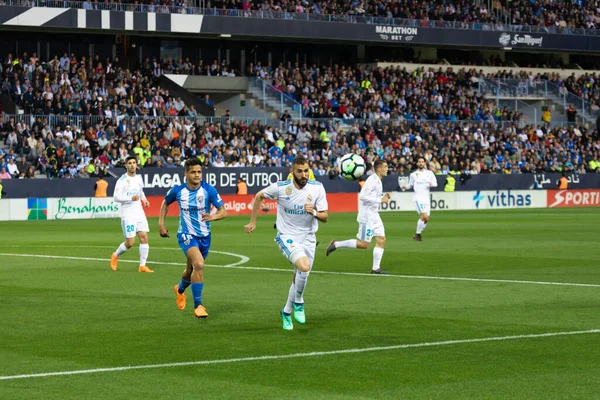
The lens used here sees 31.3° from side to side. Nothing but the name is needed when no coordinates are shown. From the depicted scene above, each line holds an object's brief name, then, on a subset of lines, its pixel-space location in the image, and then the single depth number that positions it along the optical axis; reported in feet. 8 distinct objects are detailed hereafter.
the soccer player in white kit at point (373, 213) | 67.21
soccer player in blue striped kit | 46.03
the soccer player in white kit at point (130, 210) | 70.18
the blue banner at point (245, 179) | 144.56
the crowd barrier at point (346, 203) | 139.95
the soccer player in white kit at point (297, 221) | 42.70
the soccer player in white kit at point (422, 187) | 98.17
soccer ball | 59.93
